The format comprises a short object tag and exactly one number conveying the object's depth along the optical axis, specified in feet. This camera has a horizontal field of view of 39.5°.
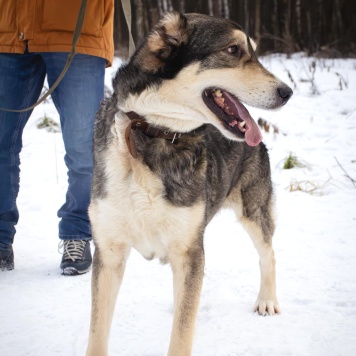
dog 7.13
